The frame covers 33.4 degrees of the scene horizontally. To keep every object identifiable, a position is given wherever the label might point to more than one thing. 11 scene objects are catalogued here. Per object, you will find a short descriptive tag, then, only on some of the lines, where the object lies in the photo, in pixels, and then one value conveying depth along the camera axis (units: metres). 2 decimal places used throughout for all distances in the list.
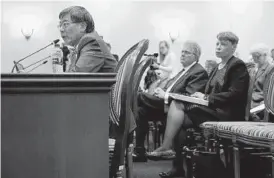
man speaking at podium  2.18
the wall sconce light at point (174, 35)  7.67
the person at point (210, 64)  5.27
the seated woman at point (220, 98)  2.80
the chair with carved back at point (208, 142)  2.68
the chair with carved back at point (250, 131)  1.87
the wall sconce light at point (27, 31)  7.47
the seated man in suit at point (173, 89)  3.34
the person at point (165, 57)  6.35
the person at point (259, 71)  3.43
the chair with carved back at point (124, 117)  1.47
